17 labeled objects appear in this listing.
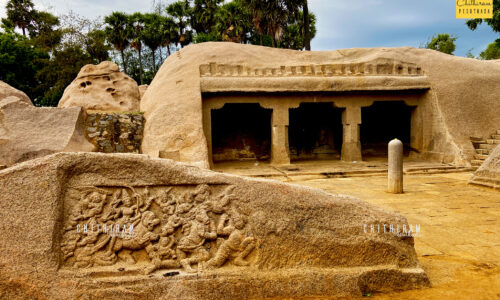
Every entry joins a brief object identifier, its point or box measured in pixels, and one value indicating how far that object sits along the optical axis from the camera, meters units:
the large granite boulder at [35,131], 6.35
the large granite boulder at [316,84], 8.04
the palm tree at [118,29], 23.91
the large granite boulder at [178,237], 2.14
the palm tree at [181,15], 25.27
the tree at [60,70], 18.39
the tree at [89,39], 19.93
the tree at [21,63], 19.17
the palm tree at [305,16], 16.84
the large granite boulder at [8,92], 8.58
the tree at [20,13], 23.84
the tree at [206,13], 24.62
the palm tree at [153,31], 24.60
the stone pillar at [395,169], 5.55
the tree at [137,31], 24.41
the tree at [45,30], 20.42
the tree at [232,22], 22.33
